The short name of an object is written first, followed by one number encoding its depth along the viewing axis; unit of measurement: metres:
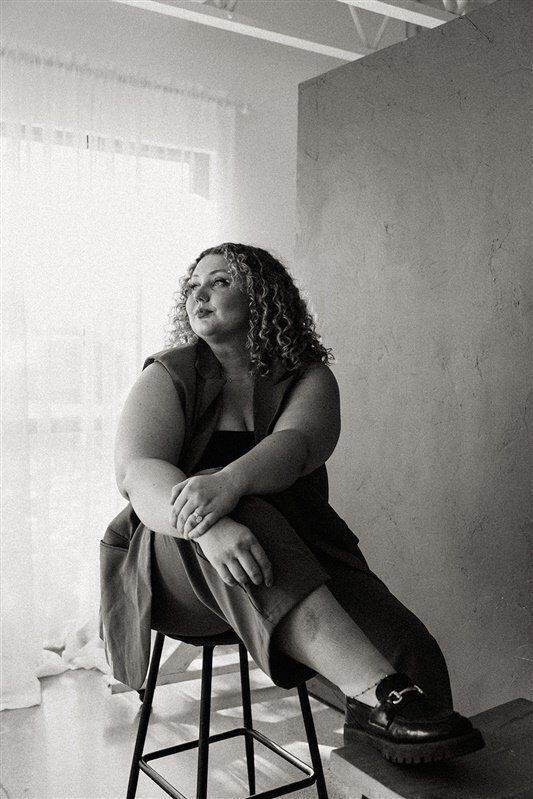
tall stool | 1.86
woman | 1.61
